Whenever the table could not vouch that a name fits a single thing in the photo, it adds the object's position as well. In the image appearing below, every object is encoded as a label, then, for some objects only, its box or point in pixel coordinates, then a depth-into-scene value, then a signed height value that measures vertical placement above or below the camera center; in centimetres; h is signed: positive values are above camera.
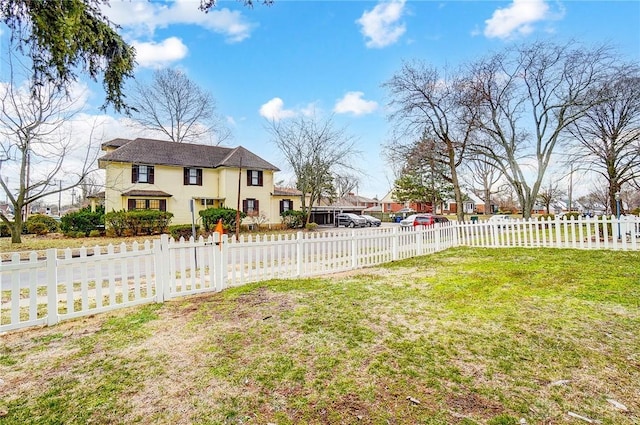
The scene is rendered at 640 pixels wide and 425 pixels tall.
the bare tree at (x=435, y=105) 1811 +642
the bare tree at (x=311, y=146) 2562 +596
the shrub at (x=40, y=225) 2112 +2
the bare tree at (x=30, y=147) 1292 +344
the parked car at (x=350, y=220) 3266 -36
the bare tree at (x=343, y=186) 4131 +432
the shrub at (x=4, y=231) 2054 -29
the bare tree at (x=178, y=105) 2895 +1098
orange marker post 587 -17
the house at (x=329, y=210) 3447 +85
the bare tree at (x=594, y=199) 3894 +166
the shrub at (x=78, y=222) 1820 +13
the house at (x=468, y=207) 5612 +139
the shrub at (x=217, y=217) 2106 +23
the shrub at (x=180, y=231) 1891 -55
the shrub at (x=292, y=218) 2708 +5
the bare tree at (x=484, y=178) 3886 +452
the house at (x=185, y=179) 2147 +319
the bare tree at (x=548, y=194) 4122 +241
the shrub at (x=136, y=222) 1797 +5
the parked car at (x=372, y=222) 3279 -56
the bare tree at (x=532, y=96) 1627 +646
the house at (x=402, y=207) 4975 +159
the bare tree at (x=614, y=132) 1569 +442
